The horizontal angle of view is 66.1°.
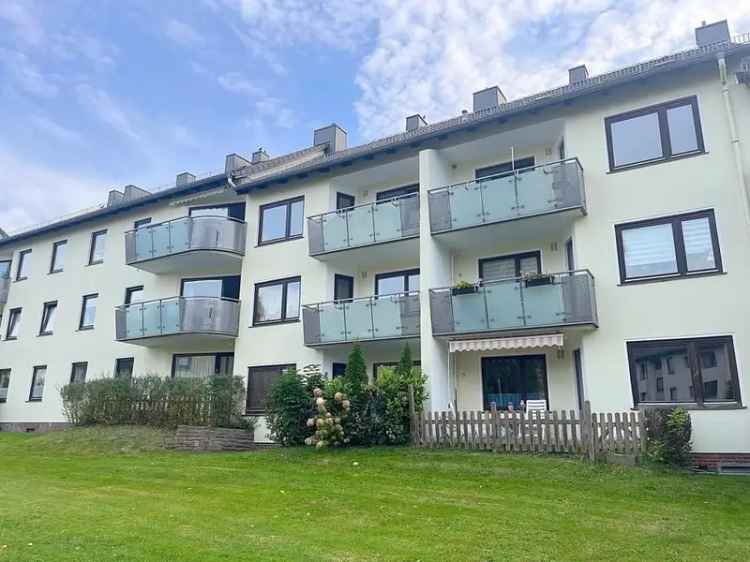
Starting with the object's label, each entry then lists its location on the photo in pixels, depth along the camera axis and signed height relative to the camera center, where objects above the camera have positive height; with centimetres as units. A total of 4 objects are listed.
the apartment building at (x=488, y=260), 1590 +550
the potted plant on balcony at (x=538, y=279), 1730 +394
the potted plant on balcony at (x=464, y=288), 1858 +392
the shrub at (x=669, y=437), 1358 -57
